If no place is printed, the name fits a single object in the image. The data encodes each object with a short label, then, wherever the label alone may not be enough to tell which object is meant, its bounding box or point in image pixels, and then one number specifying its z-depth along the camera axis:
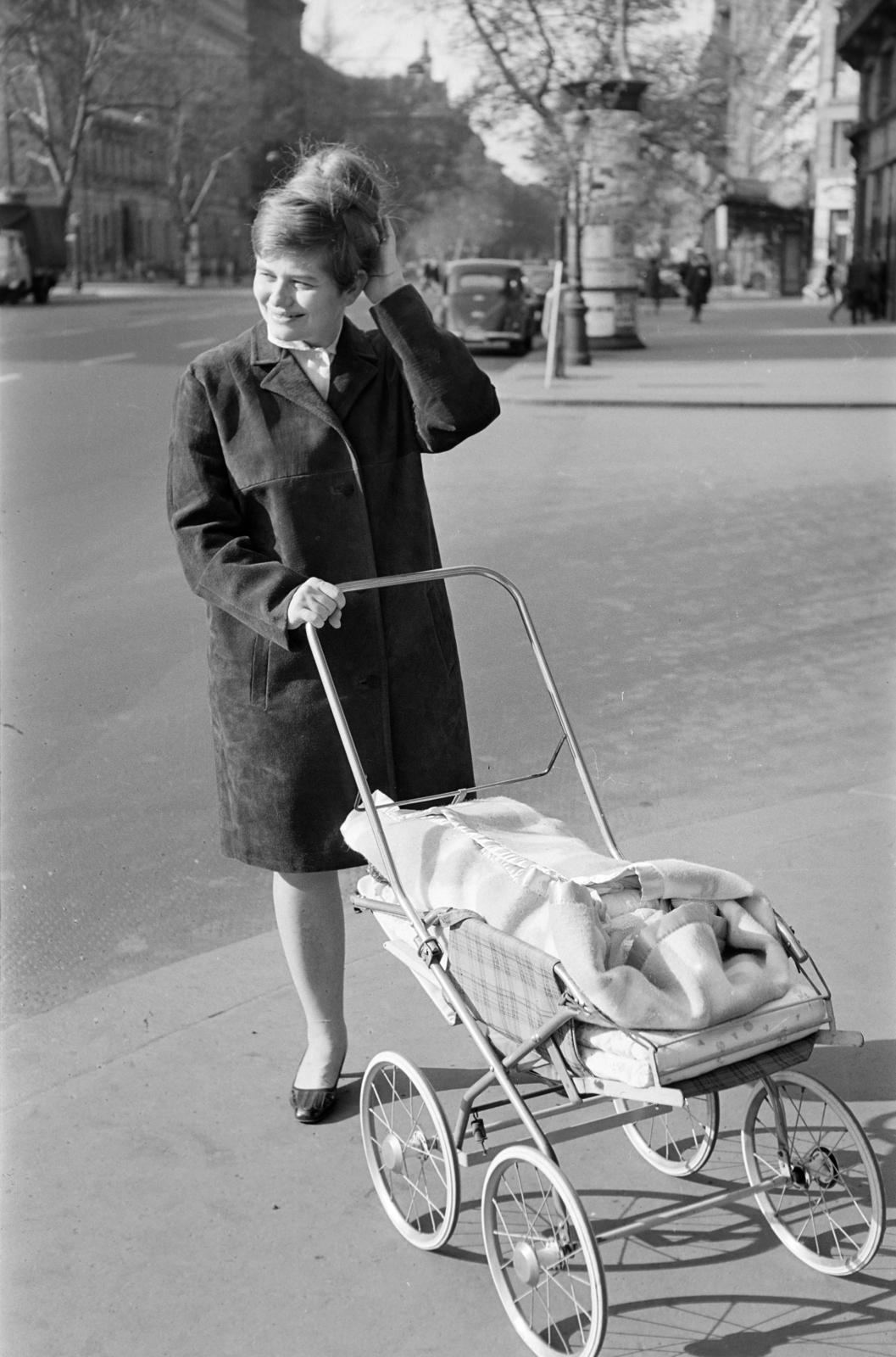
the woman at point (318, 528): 2.98
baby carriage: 2.39
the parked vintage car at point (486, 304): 30.48
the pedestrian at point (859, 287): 36.97
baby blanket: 2.41
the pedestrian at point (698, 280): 39.44
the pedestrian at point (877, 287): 37.28
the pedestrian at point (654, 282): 49.05
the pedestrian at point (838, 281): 48.58
